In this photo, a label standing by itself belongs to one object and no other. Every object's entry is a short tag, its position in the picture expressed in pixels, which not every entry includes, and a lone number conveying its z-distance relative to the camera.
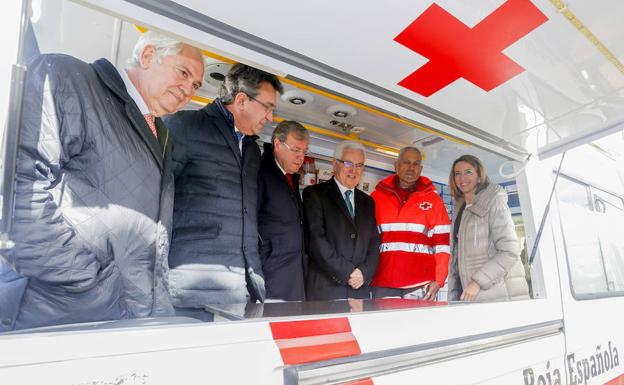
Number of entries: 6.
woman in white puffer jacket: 2.01
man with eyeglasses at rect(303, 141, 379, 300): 2.10
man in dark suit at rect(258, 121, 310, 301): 1.84
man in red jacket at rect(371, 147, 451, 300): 2.43
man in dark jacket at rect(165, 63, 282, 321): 1.36
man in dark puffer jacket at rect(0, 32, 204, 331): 0.80
